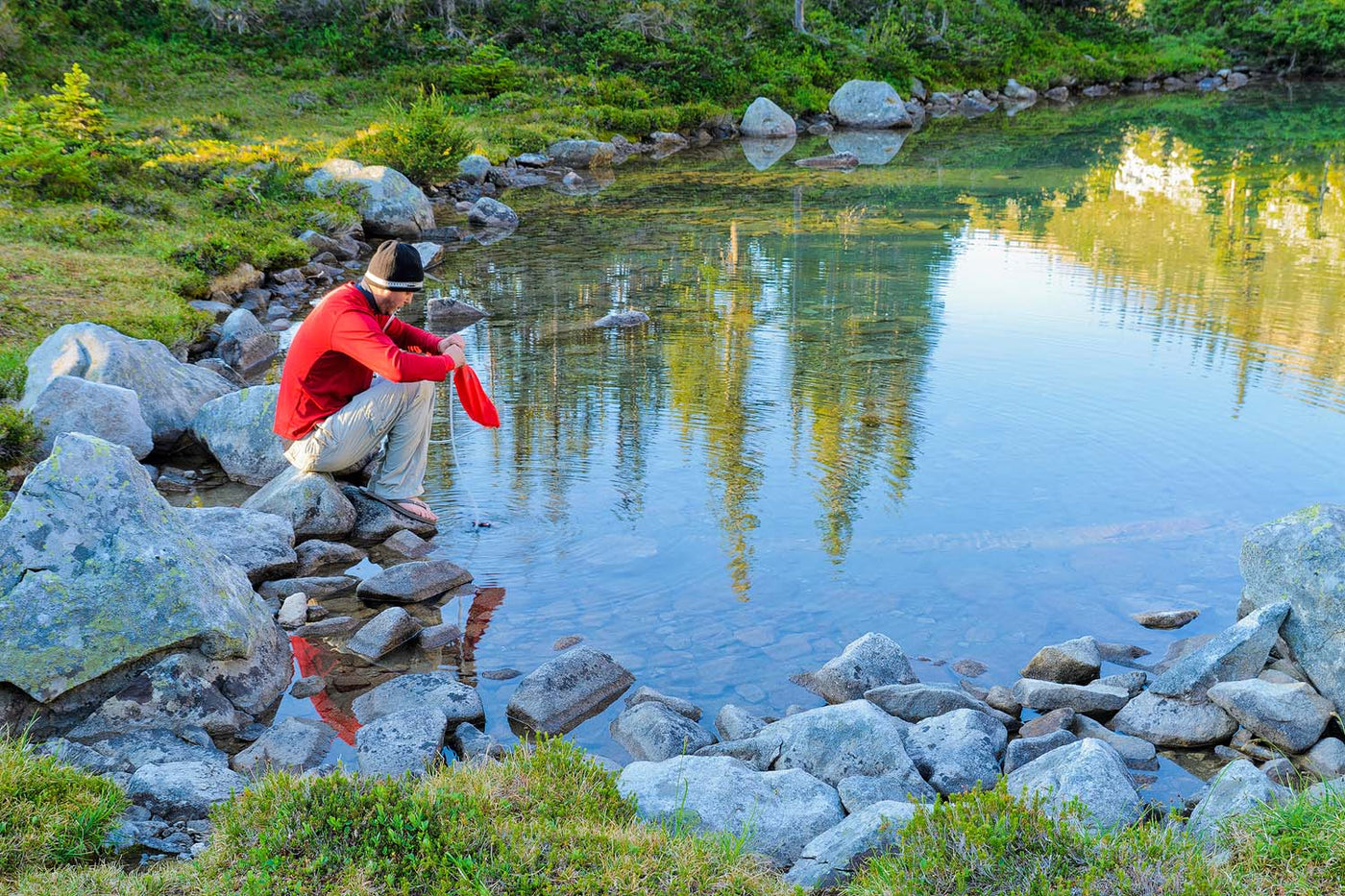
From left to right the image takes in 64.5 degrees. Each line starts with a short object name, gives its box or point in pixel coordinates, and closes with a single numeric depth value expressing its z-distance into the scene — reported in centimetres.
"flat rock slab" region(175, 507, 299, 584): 759
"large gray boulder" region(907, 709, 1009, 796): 542
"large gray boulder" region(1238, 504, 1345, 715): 591
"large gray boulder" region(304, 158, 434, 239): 2114
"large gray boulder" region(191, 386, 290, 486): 958
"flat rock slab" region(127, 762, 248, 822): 484
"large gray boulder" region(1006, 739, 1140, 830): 478
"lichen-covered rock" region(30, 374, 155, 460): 903
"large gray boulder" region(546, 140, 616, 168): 3108
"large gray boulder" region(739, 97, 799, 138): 3878
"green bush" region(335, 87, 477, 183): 2453
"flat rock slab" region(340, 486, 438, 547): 859
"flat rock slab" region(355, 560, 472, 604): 751
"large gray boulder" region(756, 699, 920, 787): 542
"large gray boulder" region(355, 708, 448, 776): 534
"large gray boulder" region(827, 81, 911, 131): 4116
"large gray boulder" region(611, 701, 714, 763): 573
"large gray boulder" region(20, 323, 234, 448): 977
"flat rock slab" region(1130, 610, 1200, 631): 723
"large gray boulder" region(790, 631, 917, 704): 633
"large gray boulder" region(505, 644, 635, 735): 611
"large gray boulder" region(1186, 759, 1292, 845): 449
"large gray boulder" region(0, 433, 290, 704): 541
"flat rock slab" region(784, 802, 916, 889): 442
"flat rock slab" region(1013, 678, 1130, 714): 618
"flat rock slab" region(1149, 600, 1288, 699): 602
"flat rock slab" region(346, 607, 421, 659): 684
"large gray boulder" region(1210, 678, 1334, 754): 564
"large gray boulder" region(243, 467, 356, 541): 838
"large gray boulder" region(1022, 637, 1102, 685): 653
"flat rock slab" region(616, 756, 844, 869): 481
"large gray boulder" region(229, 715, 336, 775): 550
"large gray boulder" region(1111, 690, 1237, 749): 588
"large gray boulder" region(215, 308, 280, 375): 1294
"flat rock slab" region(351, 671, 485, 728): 605
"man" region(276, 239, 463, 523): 789
